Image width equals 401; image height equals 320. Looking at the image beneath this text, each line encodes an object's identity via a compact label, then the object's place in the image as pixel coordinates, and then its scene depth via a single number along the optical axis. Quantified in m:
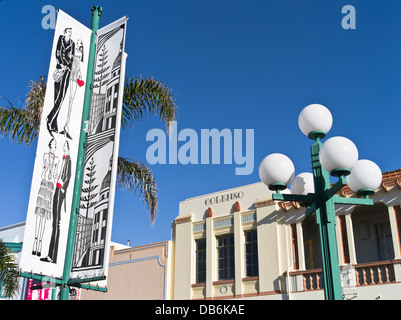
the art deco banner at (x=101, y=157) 7.76
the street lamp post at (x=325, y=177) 6.34
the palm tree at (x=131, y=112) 11.00
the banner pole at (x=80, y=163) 7.75
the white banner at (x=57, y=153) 7.61
